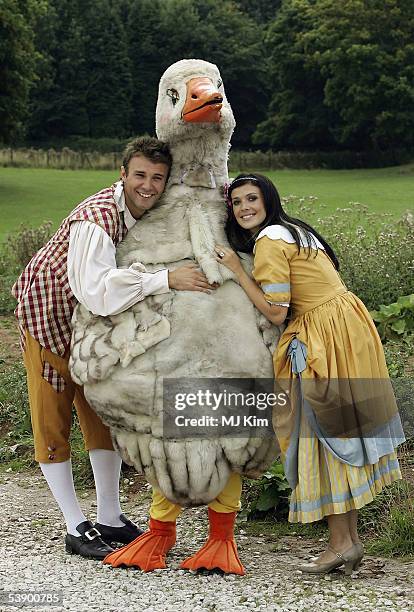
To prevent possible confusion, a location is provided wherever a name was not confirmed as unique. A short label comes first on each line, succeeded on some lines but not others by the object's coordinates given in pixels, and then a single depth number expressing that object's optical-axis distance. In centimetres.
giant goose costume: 384
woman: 391
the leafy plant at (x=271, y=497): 495
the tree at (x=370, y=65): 3666
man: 388
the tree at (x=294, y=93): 4156
